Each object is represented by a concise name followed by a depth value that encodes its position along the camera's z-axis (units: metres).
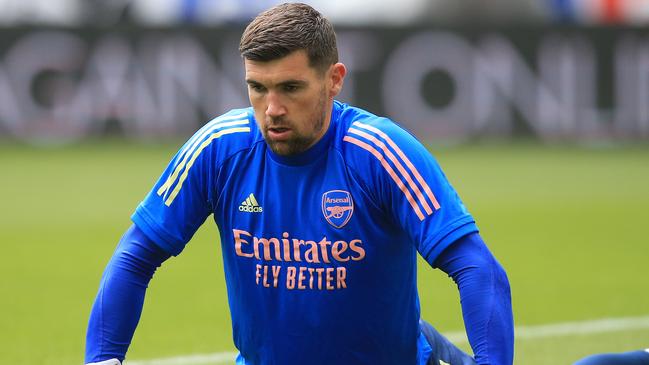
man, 8.48
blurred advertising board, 42.09
